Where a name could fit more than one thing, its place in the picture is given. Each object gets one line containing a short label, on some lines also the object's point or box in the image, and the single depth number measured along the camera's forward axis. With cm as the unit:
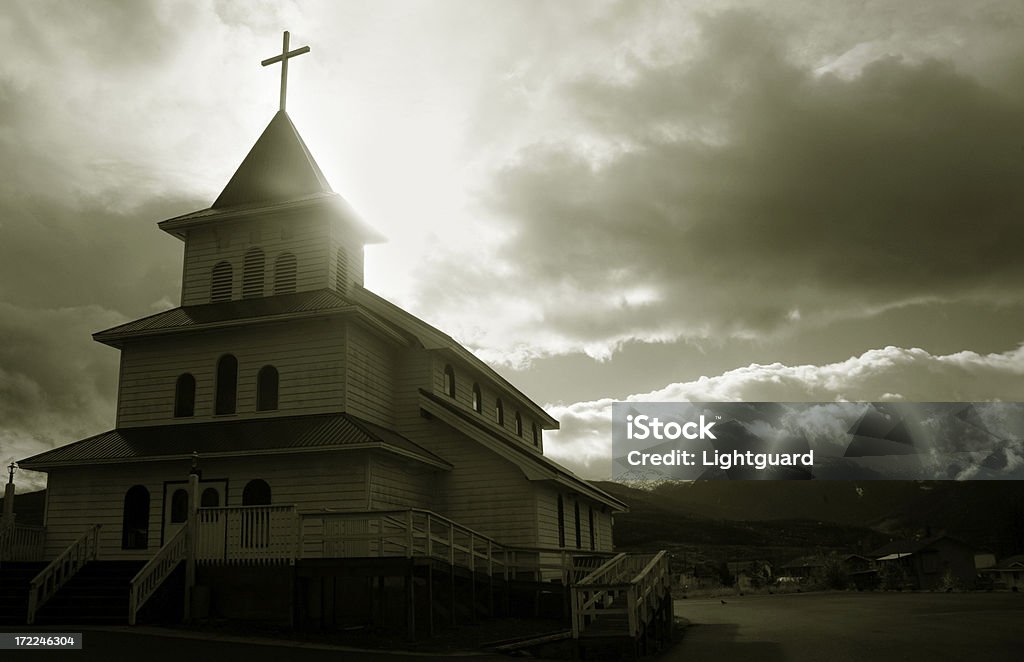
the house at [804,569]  7362
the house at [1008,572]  8556
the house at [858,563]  8900
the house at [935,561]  7606
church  2003
